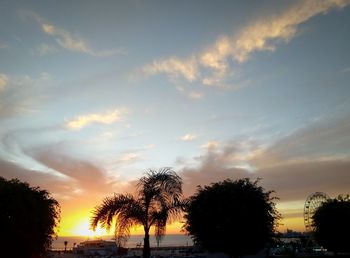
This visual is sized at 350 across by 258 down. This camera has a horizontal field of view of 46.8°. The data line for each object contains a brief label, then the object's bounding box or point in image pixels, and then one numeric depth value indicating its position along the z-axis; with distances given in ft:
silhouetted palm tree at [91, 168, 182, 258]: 75.77
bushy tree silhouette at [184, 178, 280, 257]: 85.81
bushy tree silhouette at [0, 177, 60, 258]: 80.69
